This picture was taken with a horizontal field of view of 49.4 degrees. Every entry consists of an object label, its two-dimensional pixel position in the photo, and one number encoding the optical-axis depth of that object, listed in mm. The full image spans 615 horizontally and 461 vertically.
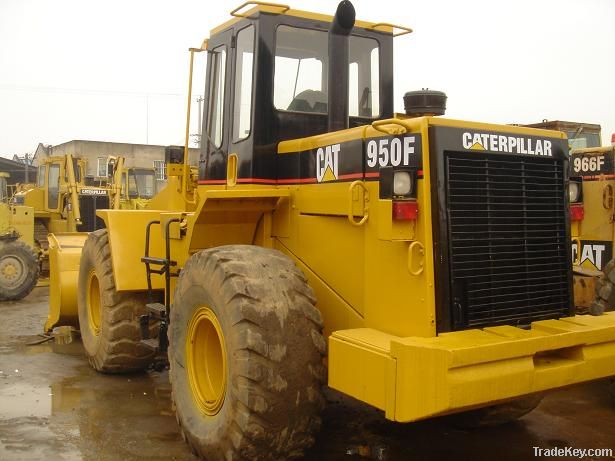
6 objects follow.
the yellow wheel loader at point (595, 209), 7004
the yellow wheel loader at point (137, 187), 17797
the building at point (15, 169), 35000
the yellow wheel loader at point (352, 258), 3680
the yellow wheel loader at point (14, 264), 12055
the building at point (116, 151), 45625
